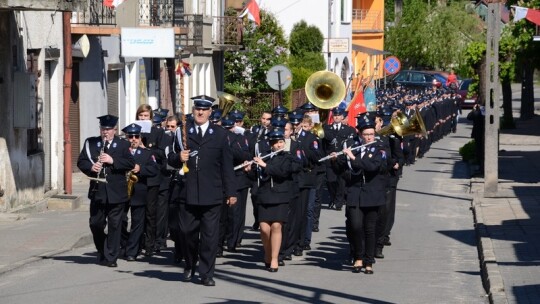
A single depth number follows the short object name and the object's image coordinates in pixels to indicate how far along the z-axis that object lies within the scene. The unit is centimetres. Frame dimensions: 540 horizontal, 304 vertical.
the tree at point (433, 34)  7394
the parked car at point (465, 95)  6206
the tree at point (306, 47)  5088
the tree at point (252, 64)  4291
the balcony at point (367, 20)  6756
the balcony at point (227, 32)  4053
